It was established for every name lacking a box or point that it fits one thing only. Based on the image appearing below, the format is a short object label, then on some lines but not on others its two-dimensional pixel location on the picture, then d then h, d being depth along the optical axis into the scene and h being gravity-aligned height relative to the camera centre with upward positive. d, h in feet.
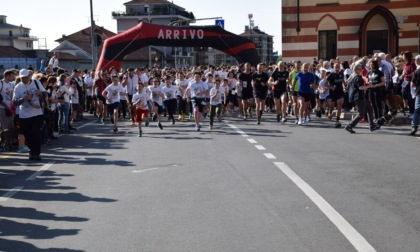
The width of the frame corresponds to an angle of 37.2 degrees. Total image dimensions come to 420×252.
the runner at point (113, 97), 64.39 -1.41
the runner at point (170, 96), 73.82 -1.54
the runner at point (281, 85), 69.15 -0.29
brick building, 113.09 +10.07
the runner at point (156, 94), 68.23 -1.21
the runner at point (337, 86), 62.37 -0.40
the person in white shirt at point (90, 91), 91.09 -1.11
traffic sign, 150.94 +14.92
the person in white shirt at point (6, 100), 48.64 -1.29
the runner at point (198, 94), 63.92 -1.15
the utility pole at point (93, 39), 116.06 +8.32
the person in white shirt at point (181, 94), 80.38 -1.46
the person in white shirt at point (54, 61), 85.71 +3.13
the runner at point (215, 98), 64.53 -1.60
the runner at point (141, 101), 61.77 -1.77
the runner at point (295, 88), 67.71 -0.62
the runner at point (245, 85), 76.28 -0.30
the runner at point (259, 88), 68.44 -0.61
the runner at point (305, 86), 63.77 -0.38
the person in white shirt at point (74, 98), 73.41 -1.75
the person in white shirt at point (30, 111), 43.14 -1.90
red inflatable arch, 93.45 +6.58
